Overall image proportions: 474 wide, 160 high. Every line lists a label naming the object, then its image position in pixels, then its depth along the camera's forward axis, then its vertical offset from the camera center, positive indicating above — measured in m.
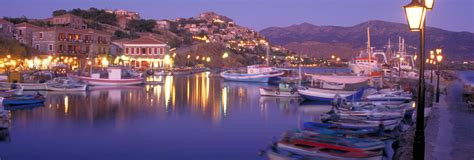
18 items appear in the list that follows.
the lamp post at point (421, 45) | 6.66 +0.36
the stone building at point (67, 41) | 64.62 +3.84
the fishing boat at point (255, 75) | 59.50 -0.61
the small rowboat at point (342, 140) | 12.52 -1.81
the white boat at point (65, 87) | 39.06 -1.37
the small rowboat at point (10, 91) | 28.25 -1.29
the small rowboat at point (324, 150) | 11.72 -1.95
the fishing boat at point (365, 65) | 57.06 +0.58
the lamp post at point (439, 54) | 22.33 +0.72
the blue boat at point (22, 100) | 26.62 -1.66
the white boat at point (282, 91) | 35.75 -1.58
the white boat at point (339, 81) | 38.69 -0.88
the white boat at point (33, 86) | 38.25 -1.28
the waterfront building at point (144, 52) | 78.75 +2.81
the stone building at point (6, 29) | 64.69 +5.40
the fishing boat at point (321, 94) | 31.75 -1.52
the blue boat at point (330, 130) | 14.49 -1.80
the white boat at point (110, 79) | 46.38 -0.88
